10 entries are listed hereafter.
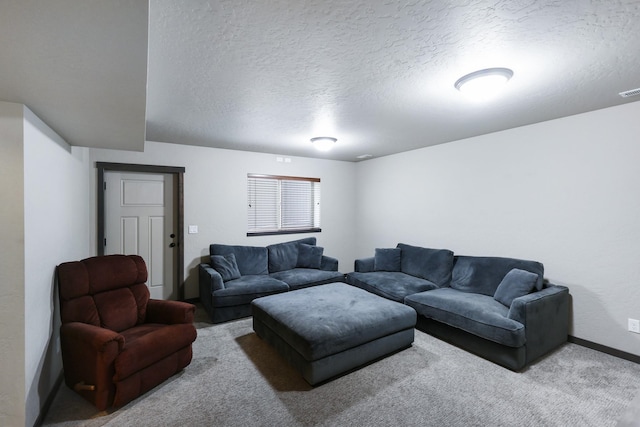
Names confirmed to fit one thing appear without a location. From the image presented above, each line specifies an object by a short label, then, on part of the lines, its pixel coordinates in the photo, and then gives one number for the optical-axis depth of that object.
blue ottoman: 2.43
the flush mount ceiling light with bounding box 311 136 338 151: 3.94
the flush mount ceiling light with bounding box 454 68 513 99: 2.07
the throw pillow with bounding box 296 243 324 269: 5.10
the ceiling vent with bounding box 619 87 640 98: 2.43
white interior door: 3.99
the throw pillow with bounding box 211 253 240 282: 4.16
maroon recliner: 2.06
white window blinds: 5.13
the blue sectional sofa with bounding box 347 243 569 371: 2.67
